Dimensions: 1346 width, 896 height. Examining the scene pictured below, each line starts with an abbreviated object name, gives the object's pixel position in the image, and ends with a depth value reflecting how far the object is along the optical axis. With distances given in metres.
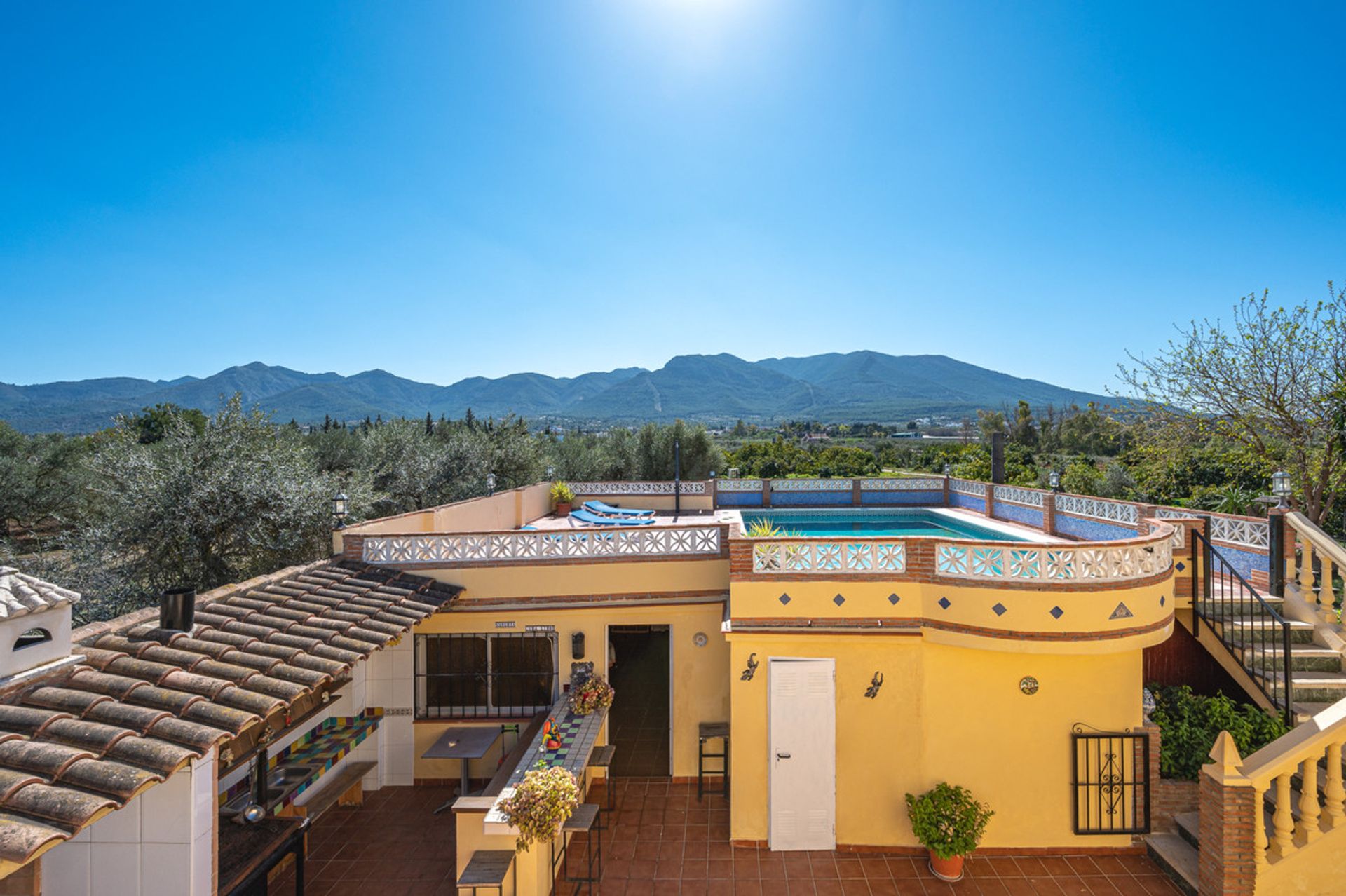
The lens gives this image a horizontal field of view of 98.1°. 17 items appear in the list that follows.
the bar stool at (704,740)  8.59
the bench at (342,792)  6.98
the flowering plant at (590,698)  8.16
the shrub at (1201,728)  7.05
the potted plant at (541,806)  5.25
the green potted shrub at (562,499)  17.91
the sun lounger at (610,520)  15.48
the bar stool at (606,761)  7.83
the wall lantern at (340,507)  9.38
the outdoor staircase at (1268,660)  6.57
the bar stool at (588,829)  5.98
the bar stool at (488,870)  5.23
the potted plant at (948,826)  6.54
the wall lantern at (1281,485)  7.98
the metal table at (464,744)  7.80
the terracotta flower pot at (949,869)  6.62
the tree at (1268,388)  11.86
